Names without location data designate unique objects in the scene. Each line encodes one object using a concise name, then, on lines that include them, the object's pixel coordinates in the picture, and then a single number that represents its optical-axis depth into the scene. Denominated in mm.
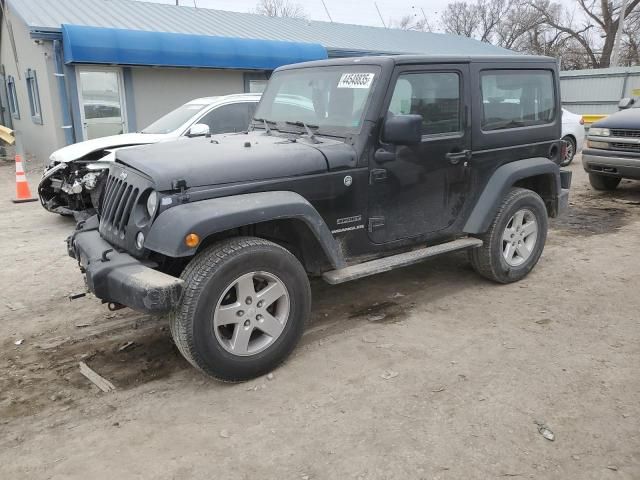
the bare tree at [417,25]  47091
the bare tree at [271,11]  47719
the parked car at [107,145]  7086
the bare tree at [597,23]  36969
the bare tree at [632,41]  36375
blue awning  12219
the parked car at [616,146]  8438
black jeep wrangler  3225
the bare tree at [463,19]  50125
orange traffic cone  9737
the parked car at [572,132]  12625
